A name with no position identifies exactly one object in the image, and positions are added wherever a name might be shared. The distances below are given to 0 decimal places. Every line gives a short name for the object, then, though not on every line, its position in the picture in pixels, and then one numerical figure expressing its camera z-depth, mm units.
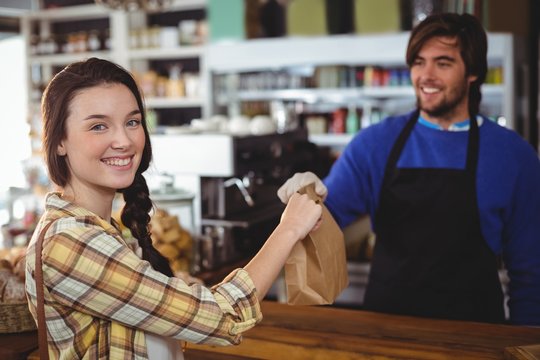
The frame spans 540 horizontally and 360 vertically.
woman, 1223
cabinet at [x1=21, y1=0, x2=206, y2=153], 6684
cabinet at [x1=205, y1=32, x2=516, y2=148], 5449
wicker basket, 1842
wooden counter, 1755
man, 2295
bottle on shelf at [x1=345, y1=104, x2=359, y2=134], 6039
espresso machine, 3053
